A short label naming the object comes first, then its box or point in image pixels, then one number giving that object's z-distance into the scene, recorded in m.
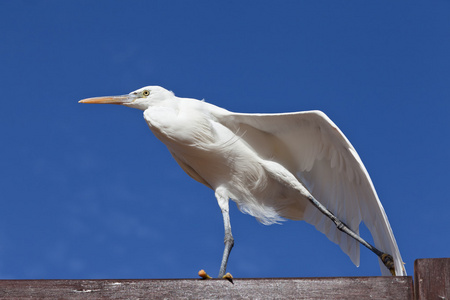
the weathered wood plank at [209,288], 5.24
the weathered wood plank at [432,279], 4.96
